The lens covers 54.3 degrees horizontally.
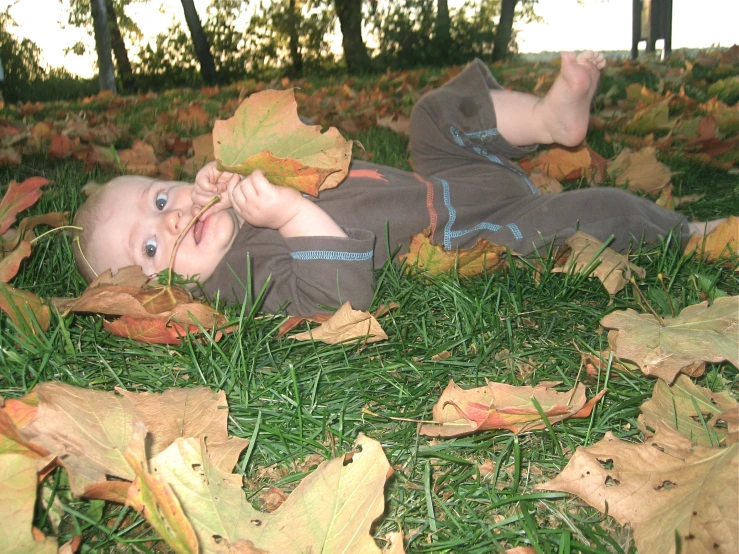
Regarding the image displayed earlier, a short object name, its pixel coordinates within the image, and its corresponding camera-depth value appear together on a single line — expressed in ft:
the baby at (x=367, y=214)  2.40
